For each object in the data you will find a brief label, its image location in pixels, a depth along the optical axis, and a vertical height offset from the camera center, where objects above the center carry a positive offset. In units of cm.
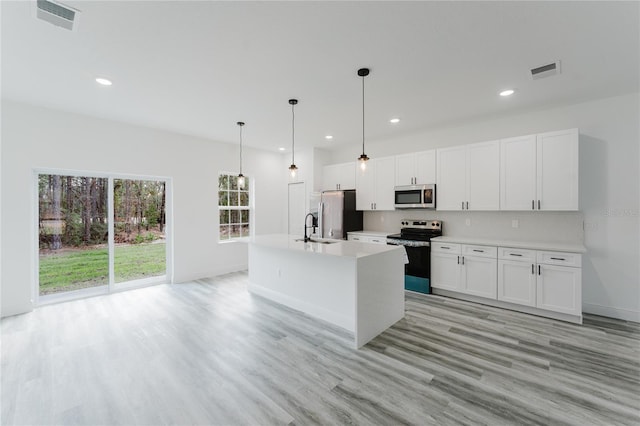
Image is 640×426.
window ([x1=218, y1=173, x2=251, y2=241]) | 594 +12
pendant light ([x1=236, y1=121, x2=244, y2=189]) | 437 +58
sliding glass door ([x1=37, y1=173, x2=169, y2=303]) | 407 -34
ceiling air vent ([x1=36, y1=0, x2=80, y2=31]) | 188 +144
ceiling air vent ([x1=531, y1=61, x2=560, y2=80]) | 268 +144
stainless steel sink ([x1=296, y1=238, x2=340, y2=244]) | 401 -43
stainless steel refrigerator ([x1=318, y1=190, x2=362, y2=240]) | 550 -5
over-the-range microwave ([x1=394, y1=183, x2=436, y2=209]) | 462 +28
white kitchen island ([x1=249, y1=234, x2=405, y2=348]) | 292 -86
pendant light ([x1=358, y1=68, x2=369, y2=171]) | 276 +145
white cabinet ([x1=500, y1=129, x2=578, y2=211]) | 351 +55
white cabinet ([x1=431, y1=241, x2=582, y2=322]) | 332 -87
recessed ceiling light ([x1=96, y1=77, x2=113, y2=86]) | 297 +147
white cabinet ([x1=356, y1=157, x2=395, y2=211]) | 518 +54
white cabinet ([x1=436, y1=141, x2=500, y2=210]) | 408 +56
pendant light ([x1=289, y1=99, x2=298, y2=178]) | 360 +148
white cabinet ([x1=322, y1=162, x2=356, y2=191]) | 578 +80
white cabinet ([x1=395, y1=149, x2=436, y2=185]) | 467 +79
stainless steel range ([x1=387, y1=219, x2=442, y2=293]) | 444 -61
